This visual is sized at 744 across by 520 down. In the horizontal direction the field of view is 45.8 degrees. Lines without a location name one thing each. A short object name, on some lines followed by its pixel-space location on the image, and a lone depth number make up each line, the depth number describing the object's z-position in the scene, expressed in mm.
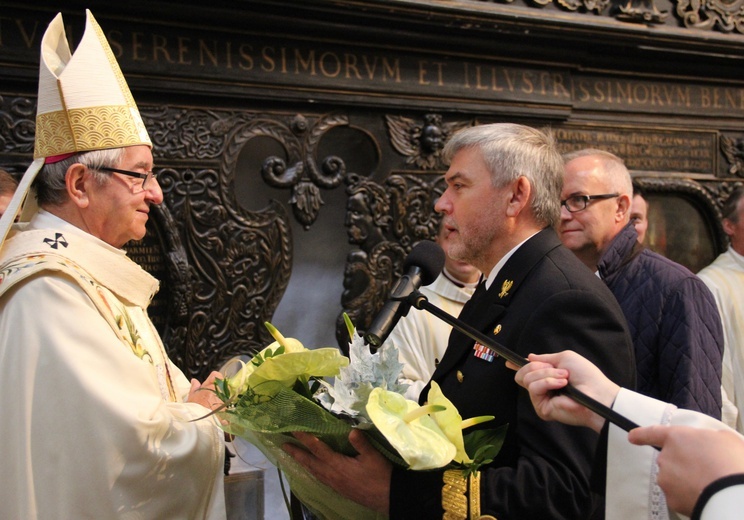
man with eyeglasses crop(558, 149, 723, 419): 3164
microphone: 2066
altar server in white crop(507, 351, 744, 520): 1415
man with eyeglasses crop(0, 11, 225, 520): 2543
